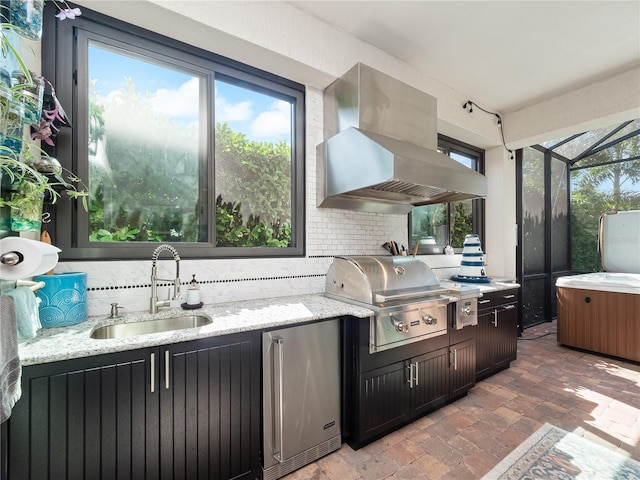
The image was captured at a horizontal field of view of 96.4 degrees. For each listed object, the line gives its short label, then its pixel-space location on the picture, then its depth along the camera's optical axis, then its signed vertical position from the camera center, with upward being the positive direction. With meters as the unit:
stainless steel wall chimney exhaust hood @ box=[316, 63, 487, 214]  2.00 +0.70
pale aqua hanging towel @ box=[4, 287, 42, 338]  1.10 -0.26
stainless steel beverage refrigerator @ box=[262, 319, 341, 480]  1.58 -0.89
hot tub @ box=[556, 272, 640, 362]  3.12 -0.85
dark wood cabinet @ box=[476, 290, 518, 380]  2.68 -0.90
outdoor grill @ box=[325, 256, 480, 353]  1.88 -0.40
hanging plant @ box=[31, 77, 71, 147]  1.42 +0.65
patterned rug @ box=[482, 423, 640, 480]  1.60 -1.31
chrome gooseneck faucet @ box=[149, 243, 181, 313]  1.71 -0.24
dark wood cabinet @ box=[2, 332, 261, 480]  1.08 -0.74
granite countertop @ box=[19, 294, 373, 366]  1.13 -0.42
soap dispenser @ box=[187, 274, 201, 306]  1.82 -0.33
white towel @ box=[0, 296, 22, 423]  0.87 -0.36
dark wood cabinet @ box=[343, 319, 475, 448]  1.81 -0.99
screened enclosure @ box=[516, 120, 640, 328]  4.34 +0.66
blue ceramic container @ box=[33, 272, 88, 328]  1.41 -0.27
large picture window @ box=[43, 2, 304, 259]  1.71 +0.70
